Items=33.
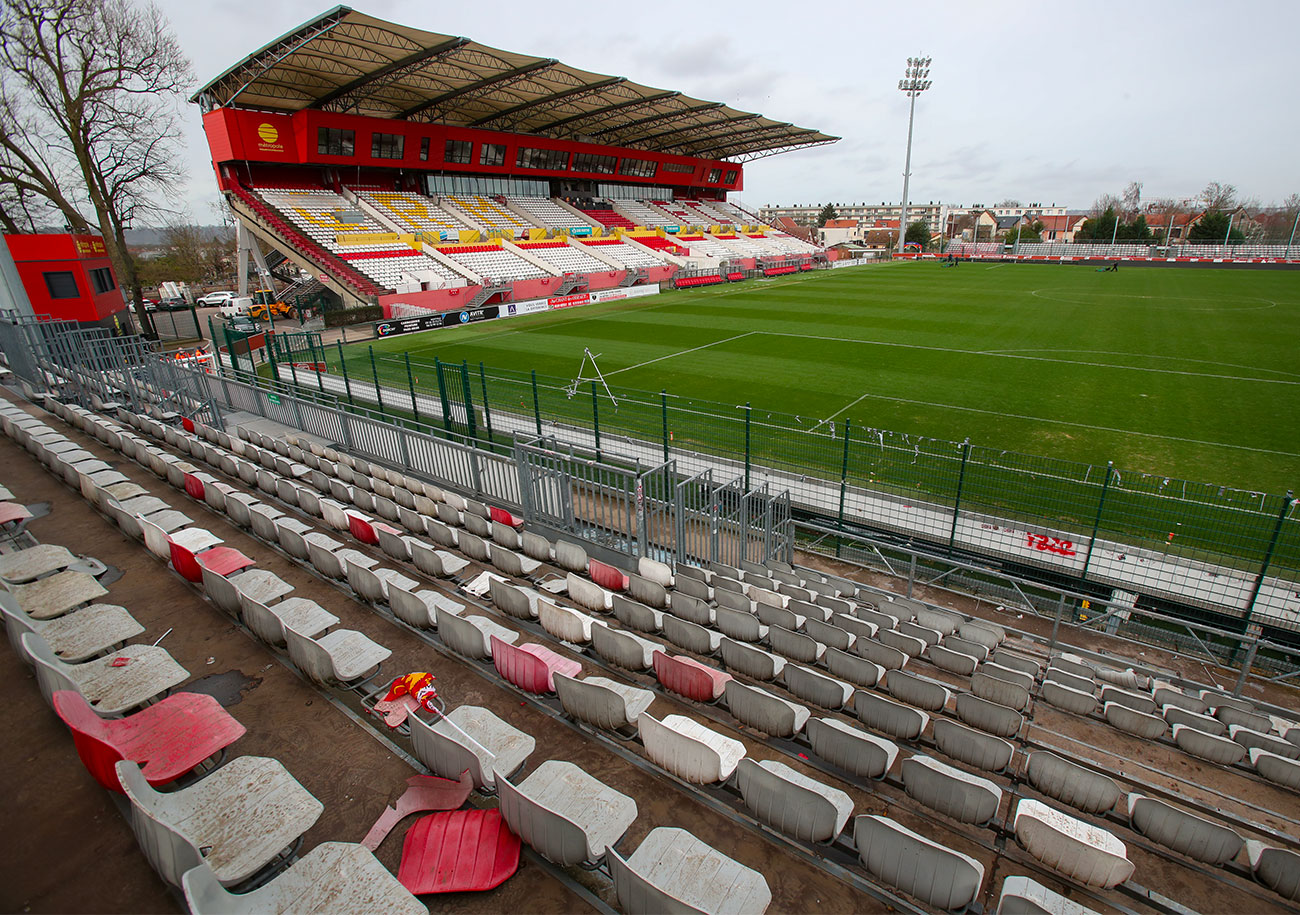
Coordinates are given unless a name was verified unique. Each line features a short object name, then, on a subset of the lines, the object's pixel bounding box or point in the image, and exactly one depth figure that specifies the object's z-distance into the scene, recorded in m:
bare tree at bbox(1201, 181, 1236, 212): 92.94
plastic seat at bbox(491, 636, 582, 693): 4.28
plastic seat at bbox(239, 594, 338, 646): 4.55
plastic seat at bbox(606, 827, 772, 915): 2.57
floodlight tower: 69.94
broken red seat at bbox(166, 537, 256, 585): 5.53
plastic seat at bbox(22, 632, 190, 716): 3.61
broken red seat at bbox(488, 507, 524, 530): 8.61
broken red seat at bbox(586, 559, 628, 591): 6.65
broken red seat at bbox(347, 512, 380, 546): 7.00
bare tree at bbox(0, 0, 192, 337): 25.44
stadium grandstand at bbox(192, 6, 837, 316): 33.88
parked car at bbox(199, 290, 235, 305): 42.13
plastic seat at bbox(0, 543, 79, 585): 5.13
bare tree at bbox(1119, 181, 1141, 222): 102.38
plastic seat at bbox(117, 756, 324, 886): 2.73
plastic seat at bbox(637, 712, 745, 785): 3.46
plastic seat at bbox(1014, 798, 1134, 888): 2.98
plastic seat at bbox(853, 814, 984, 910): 2.76
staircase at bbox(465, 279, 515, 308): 36.38
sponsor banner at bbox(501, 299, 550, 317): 34.47
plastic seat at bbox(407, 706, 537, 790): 3.40
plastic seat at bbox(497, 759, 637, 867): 2.88
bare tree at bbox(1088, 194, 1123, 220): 108.31
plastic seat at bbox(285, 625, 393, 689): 4.19
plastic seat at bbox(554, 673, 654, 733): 3.86
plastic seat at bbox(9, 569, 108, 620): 4.74
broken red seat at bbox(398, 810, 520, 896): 2.92
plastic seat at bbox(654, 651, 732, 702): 4.42
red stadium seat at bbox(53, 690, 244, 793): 3.11
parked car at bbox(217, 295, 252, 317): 34.41
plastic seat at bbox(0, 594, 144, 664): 4.17
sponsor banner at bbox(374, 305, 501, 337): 28.62
